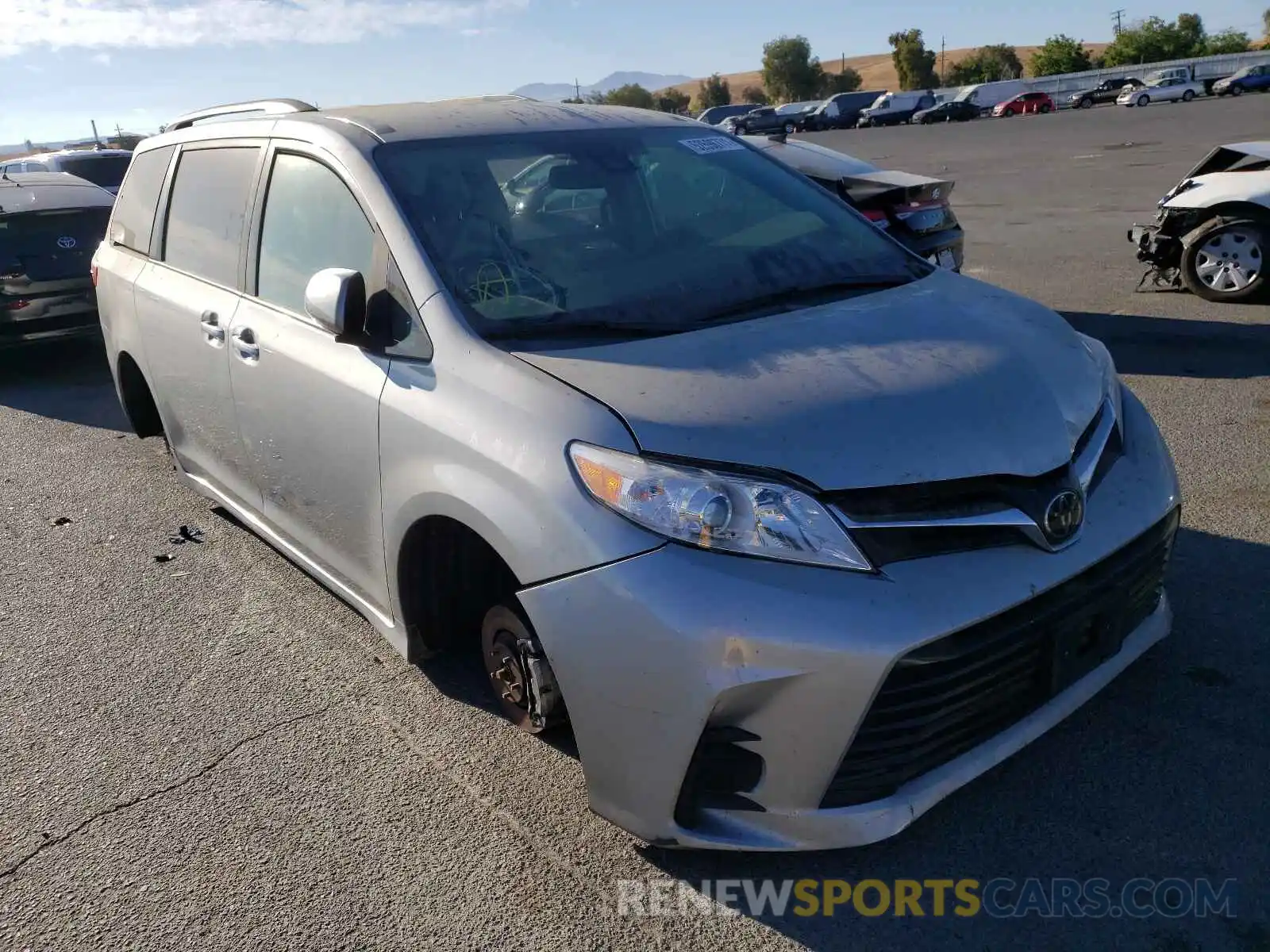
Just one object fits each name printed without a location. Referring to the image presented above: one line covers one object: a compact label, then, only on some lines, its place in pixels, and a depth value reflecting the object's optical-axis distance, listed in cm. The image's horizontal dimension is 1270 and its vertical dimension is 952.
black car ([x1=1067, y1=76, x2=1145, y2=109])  5553
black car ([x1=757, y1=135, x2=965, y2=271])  706
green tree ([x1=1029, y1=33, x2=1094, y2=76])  8181
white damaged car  740
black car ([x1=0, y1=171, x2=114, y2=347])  809
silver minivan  222
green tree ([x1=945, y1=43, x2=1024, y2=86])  9388
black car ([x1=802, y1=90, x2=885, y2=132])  5903
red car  5341
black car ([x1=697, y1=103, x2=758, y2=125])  5231
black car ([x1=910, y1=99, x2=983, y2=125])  5491
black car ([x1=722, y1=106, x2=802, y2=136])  4922
